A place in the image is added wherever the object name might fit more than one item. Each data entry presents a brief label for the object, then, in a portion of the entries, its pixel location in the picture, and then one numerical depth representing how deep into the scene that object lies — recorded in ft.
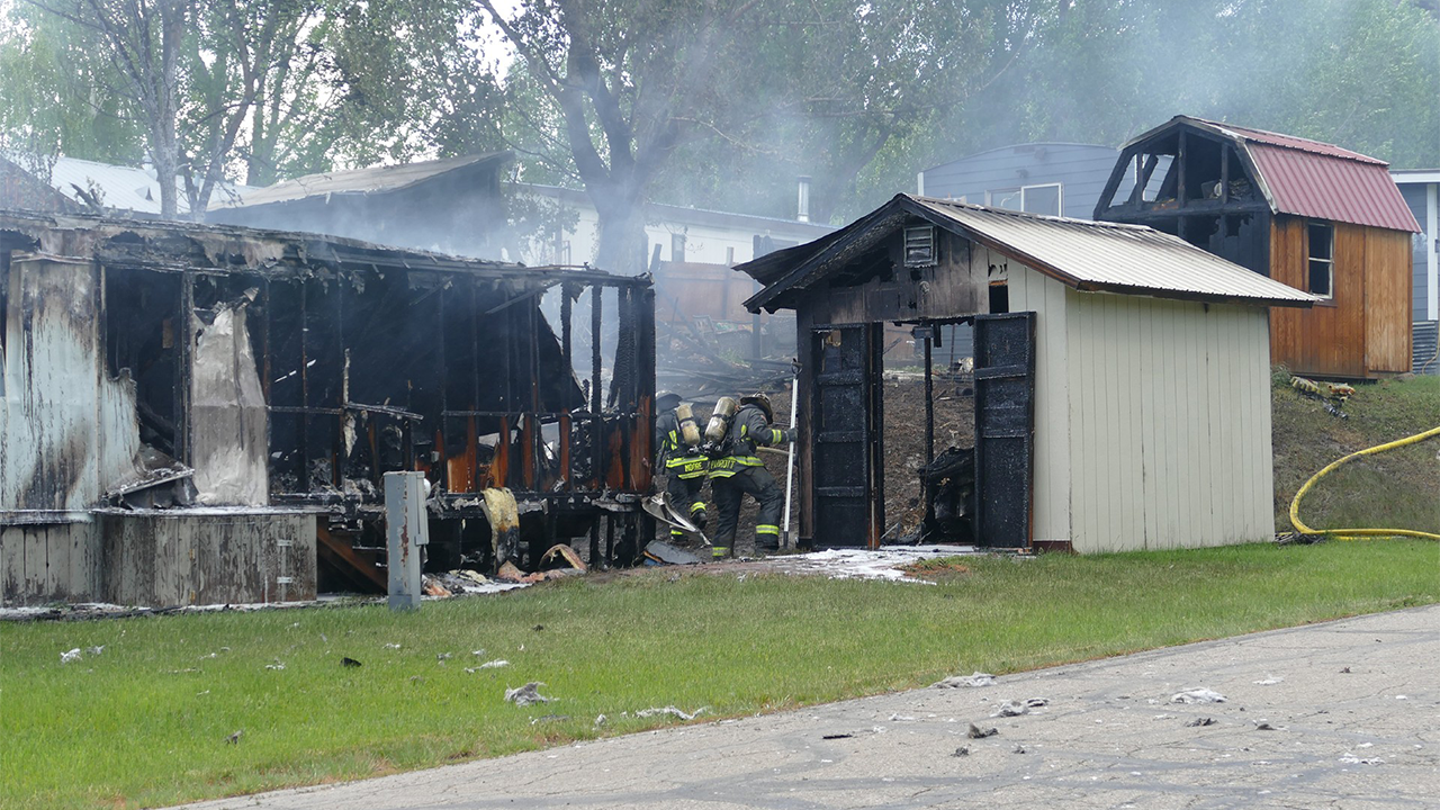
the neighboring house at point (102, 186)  92.53
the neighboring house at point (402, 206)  90.99
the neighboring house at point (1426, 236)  101.04
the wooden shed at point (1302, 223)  79.41
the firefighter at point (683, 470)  59.41
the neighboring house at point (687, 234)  125.18
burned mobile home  43.14
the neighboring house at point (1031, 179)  112.37
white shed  52.01
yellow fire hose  57.69
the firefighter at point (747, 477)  58.34
